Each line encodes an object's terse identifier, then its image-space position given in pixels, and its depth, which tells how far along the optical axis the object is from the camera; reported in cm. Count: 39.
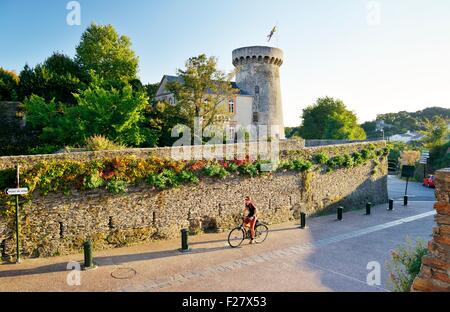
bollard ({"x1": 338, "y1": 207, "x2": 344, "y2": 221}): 1748
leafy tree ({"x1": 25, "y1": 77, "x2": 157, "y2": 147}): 1759
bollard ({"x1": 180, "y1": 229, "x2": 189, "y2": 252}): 1145
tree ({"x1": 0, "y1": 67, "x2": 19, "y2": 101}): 2316
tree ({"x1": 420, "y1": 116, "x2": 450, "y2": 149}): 4088
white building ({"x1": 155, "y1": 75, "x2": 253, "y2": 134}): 3606
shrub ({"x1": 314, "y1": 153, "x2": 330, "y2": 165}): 1809
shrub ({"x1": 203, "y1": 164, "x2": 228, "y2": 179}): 1361
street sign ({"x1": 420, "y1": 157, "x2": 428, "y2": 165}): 3612
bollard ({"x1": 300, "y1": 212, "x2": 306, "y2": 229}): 1536
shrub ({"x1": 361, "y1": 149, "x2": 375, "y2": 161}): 2152
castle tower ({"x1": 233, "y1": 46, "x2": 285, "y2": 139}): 3772
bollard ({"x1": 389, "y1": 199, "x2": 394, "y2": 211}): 2084
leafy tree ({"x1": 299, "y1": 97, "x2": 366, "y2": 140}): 5394
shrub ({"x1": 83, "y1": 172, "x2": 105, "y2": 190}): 1105
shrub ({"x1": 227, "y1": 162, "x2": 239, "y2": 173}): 1442
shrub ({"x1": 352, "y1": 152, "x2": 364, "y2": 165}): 2089
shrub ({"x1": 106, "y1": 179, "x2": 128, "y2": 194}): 1145
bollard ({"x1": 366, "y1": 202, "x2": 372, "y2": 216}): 1944
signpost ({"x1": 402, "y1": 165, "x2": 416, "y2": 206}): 2431
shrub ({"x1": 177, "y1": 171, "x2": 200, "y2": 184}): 1297
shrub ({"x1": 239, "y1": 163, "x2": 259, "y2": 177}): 1481
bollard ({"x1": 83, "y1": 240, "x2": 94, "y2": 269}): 969
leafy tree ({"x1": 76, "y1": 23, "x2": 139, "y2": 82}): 2966
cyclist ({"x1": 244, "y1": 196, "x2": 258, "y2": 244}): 1207
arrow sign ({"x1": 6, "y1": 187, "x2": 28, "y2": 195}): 950
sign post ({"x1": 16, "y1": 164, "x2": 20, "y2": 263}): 991
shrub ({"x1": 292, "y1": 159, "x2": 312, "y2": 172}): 1683
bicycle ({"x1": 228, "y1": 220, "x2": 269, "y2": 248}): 1224
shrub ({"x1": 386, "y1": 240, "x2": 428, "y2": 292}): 669
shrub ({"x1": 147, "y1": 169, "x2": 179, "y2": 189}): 1227
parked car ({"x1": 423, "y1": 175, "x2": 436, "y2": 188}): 3378
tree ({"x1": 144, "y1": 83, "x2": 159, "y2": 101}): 2857
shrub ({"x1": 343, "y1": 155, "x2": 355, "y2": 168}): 1998
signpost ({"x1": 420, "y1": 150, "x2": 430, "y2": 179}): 3592
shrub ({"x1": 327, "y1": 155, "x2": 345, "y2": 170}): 1895
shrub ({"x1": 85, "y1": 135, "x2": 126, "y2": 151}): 1266
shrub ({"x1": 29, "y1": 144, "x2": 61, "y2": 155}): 1691
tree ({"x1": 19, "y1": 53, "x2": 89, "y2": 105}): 2375
